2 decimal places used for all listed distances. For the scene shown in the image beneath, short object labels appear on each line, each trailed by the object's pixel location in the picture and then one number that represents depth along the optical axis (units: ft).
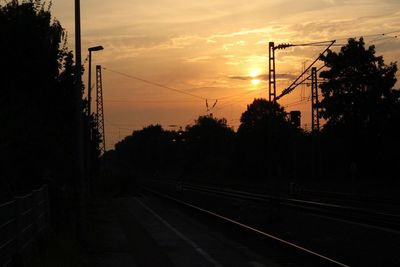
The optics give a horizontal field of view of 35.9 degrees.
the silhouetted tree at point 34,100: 52.60
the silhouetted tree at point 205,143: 424.66
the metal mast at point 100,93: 216.54
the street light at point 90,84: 144.46
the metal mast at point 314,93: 203.22
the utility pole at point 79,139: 58.80
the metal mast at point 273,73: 136.77
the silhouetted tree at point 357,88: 224.53
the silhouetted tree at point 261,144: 305.14
